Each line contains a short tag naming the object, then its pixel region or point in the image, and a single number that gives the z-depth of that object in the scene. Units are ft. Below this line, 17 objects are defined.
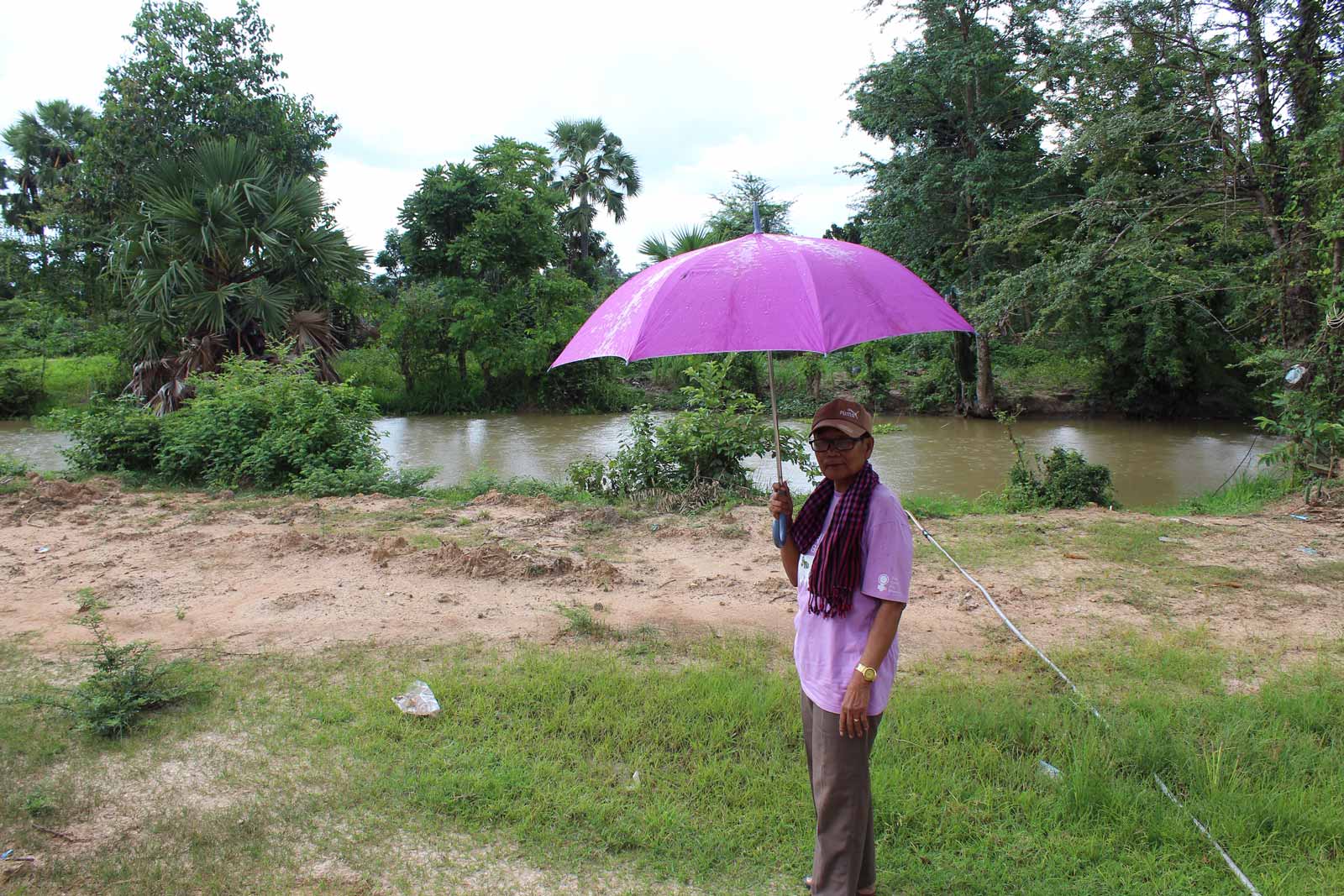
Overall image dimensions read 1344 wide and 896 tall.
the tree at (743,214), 79.89
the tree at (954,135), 55.47
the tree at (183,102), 56.75
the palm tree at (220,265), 44.75
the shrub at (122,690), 11.10
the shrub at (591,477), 30.94
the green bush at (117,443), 33.32
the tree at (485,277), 71.36
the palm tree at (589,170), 115.65
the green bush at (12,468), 31.24
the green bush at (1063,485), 28.91
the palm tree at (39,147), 97.91
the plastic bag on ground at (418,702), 11.71
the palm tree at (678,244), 73.36
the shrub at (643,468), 29.68
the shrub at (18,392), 63.98
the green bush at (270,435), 30.89
